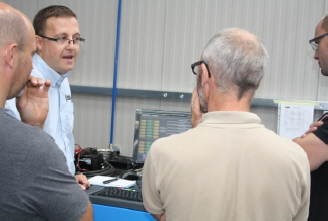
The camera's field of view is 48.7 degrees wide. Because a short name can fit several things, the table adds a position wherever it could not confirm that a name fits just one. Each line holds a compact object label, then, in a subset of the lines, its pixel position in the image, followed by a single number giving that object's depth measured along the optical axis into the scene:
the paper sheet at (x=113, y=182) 2.26
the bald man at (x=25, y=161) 0.98
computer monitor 2.56
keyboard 2.02
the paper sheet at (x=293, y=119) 2.93
